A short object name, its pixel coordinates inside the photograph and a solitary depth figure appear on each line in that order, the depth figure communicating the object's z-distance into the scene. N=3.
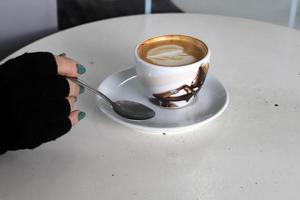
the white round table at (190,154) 0.49
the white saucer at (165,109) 0.58
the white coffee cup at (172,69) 0.59
